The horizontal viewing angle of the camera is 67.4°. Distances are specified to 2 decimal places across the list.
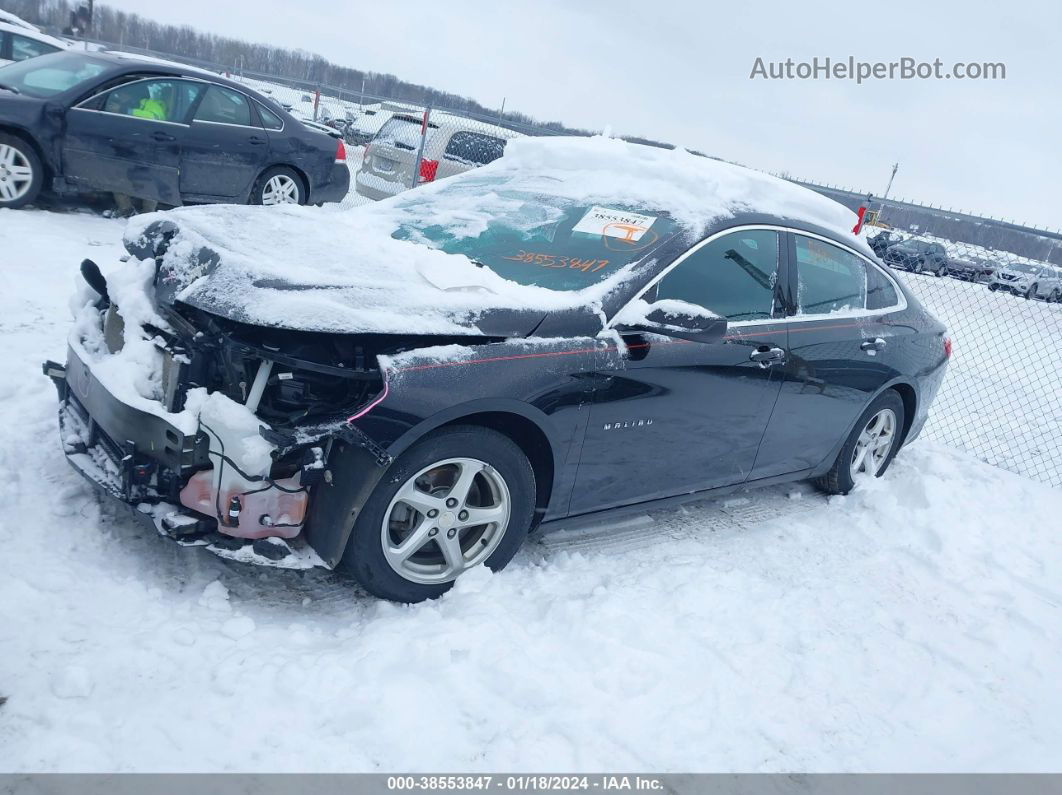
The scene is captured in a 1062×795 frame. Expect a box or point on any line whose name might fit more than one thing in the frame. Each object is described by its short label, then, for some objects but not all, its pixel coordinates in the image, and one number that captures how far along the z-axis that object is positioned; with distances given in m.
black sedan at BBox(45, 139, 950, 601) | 2.76
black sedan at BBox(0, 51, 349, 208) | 7.21
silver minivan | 10.95
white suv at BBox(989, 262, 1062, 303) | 23.33
